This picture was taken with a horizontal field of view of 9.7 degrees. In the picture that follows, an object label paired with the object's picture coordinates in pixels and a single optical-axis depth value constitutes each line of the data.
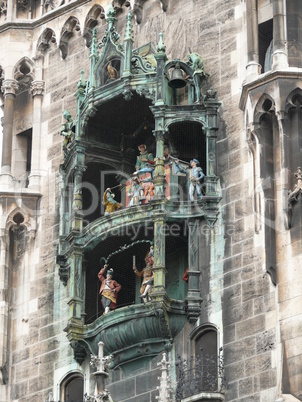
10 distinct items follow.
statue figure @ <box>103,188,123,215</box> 33.72
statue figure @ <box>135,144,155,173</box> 33.59
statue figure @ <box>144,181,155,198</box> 33.03
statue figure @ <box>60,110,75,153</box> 34.72
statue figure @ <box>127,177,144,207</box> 33.16
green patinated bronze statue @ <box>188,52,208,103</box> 33.38
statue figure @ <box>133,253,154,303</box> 32.25
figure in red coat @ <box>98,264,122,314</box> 32.91
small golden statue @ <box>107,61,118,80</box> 34.03
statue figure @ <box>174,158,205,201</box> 32.62
